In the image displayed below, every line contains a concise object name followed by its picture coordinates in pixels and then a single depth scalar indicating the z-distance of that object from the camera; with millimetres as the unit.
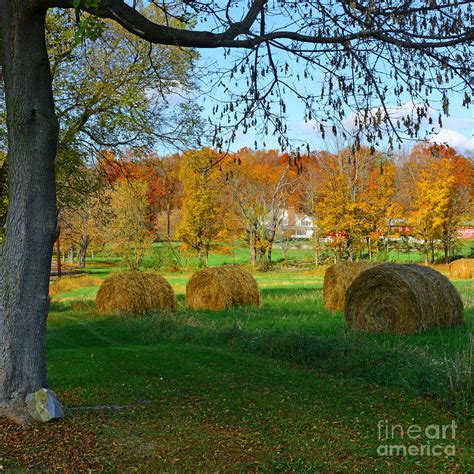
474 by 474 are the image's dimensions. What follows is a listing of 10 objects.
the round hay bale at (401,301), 11922
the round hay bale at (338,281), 16453
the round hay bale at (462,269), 34906
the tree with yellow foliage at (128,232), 43678
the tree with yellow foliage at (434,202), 45594
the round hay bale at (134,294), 16688
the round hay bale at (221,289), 17922
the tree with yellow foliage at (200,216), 49719
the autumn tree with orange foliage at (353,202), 41812
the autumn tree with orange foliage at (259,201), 52250
